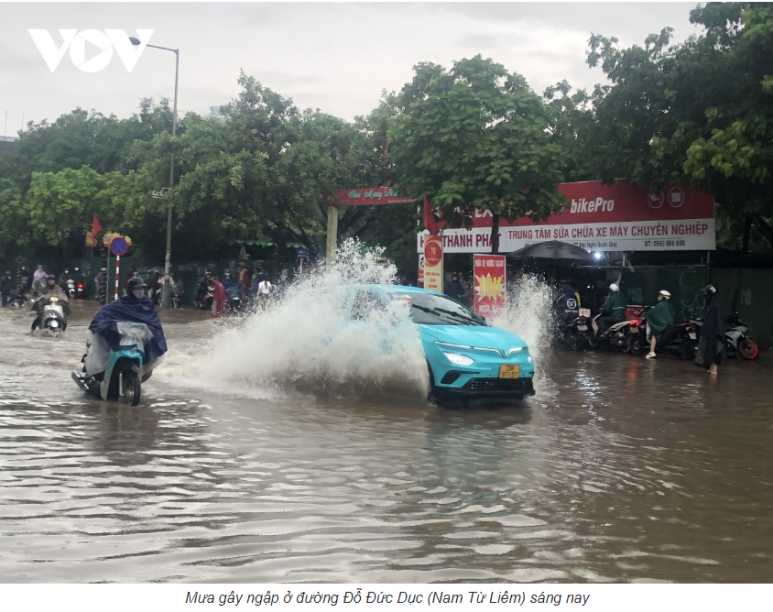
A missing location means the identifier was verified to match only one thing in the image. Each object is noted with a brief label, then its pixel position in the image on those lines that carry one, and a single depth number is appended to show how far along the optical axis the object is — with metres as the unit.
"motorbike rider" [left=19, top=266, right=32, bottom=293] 37.81
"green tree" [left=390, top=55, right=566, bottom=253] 20.66
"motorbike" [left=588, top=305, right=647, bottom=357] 20.11
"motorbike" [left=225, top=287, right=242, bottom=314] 34.25
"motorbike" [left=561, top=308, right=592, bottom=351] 21.16
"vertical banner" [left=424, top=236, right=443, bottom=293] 18.94
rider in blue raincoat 10.09
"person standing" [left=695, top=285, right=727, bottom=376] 15.76
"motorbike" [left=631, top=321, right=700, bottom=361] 19.08
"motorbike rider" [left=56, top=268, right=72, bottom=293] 36.72
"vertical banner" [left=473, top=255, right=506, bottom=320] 19.06
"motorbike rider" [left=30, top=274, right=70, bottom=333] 20.64
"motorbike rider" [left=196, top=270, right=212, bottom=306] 38.31
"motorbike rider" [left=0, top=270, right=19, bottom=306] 36.12
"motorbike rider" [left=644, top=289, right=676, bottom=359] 18.84
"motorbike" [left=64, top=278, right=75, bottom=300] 37.93
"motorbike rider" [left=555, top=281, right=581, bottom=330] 21.62
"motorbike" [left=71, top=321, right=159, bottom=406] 10.07
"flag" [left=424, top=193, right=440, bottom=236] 22.17
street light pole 38.84
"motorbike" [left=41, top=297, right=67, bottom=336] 20.25
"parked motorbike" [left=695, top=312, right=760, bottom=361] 19.12
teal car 10.27
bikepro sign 23.75
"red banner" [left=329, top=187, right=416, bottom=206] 33.81
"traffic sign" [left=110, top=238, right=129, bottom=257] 32.19
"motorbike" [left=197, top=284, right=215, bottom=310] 37.75
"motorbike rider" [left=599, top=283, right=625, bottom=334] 21.38
